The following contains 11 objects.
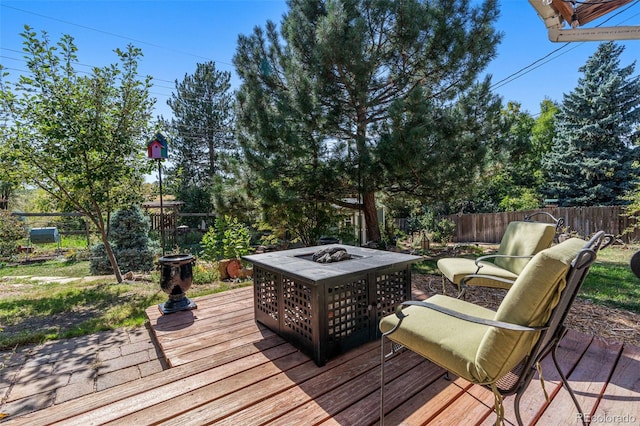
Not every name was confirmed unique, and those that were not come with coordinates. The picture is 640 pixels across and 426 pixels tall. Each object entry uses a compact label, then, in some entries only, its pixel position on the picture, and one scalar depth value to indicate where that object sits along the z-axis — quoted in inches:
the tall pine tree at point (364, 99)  171.0
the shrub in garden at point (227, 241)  201.8
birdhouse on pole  151.3
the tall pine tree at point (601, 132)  374.6
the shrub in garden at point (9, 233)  302.8
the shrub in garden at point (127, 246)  246.5
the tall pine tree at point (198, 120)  557.0
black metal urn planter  117.8
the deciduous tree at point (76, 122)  155.3
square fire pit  78.3
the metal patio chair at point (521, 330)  42.4
